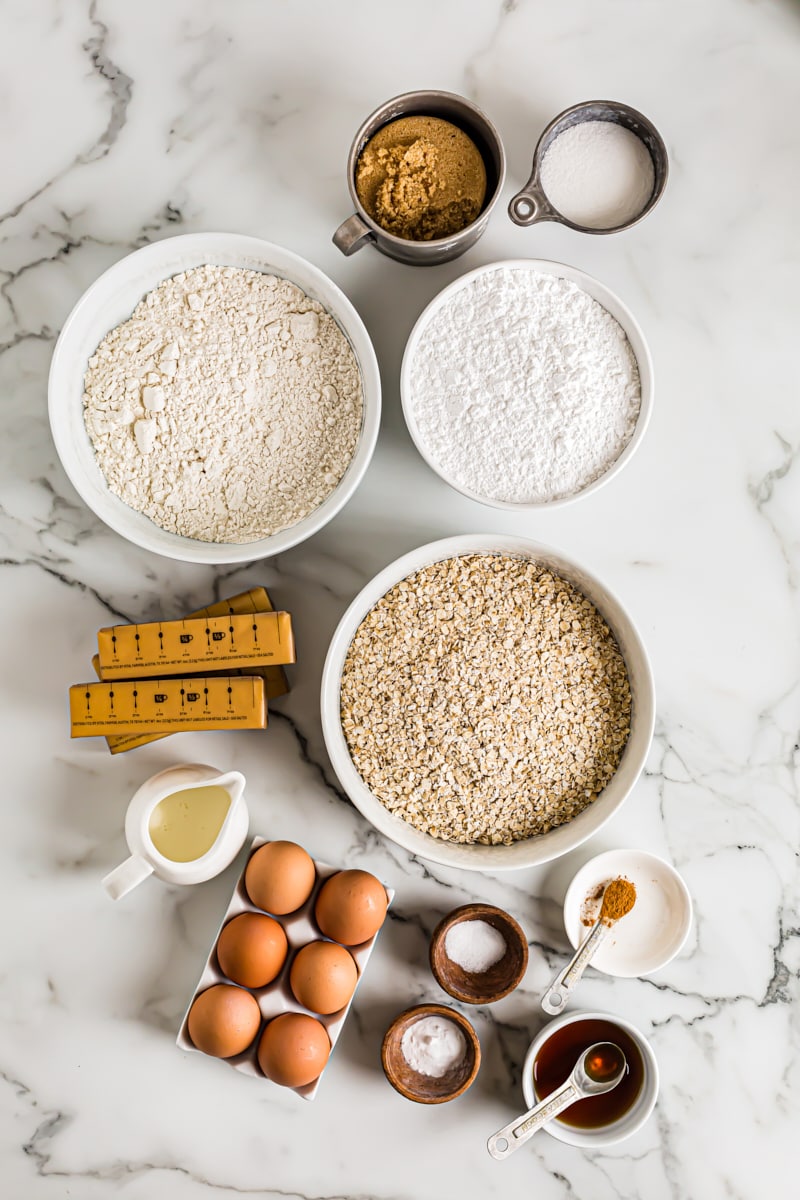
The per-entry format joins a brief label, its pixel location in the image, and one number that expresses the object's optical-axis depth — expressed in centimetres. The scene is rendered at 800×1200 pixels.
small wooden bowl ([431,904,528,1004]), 120
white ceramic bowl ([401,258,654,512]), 114
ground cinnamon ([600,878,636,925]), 120
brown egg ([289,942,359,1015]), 113
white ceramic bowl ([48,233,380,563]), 112
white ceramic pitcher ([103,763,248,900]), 111
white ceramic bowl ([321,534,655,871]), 115
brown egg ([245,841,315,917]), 114
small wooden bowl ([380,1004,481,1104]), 118
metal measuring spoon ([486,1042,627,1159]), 115
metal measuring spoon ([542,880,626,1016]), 118
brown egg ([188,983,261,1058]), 113
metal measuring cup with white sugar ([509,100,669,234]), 118
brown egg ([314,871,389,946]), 114
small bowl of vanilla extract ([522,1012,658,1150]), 119
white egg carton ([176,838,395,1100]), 118
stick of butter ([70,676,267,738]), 116
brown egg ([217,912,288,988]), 114
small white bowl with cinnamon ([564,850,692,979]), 123
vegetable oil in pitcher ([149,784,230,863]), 117
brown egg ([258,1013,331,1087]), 112
